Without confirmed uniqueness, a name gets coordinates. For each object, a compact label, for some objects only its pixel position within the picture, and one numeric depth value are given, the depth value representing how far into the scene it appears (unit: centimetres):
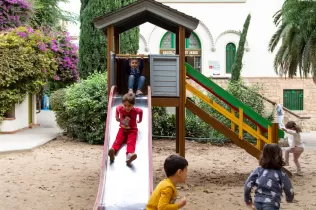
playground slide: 630
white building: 2870
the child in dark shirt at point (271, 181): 477
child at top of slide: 1010
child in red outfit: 767
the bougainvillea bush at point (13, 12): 2214
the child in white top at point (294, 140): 1029
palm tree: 1883
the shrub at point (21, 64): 1831
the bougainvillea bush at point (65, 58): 2253
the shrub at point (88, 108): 1612
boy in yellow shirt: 404
